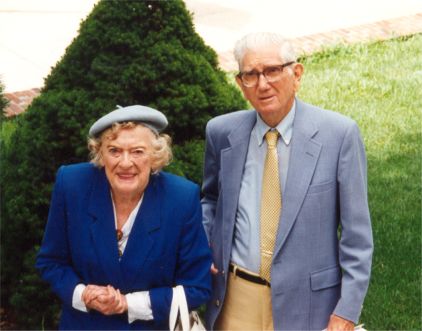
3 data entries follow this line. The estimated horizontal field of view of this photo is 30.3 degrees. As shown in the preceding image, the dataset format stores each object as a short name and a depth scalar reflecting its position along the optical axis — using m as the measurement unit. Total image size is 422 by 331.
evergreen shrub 4.23
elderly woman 3.10
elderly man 3.13
